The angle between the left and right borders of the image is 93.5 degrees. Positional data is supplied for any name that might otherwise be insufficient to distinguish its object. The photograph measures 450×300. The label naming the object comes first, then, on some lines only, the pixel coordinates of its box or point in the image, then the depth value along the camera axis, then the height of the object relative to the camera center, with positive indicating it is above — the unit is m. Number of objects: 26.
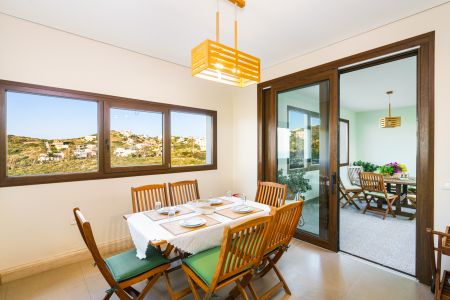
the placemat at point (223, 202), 2.57 -0.69
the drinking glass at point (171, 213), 2.13 -0.66
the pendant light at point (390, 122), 5.32 +0.66
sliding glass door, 2.89 +0.00
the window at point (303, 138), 3.10 +0.15
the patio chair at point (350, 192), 4.88 -1.05
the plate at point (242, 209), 2.28 -0.68
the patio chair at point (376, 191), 4.27 -0.90
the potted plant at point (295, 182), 3.31 -0.55
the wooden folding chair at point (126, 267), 1.45 -0.96
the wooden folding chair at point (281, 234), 1.80 -0.81
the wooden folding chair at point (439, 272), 1.62 -1.04
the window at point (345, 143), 6.51 +0.16
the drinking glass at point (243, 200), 2.64 -0.65
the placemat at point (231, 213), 2.17 -0.69
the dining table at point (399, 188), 4.33 -0.85
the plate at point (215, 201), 2.60 -0.67
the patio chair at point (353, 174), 5.85 -0.74
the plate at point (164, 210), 2.23 -0.67
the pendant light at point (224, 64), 1.73 +0.73
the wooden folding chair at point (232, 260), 1.42 -0.87
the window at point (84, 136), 2.34 +0.17
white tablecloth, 1.68 -0.71
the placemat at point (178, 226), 1.76 -0.69
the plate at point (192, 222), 1.86 -0.67
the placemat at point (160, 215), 2.08 -0.69
